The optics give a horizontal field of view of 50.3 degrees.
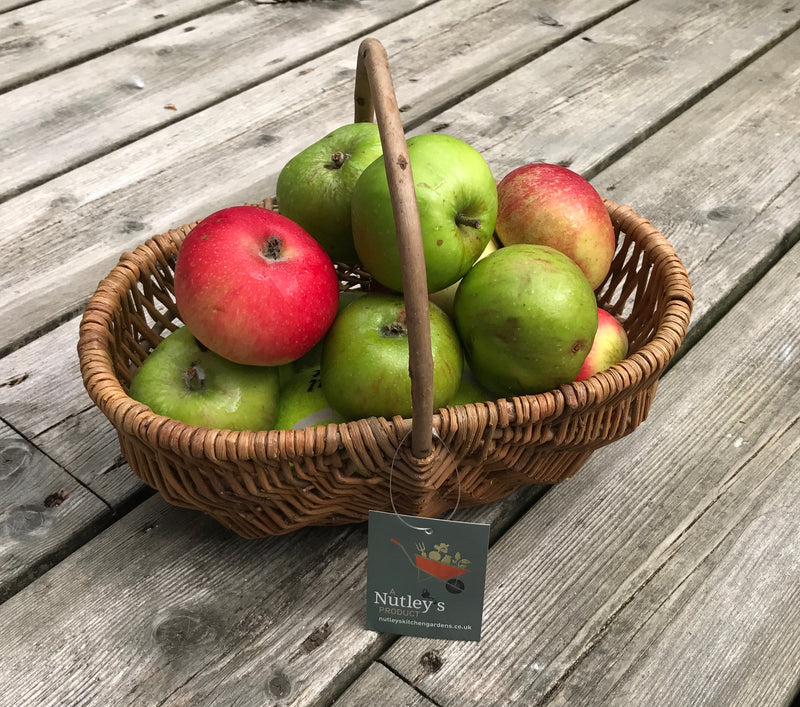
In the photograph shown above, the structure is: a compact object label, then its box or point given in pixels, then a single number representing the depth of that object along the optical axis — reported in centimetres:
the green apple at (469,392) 80
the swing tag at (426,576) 69
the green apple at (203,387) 75
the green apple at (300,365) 82
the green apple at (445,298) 86
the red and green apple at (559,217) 89
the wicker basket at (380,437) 66
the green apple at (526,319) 74
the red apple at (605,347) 84
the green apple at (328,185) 85
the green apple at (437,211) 76
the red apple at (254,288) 73
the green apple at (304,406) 78
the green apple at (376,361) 73
